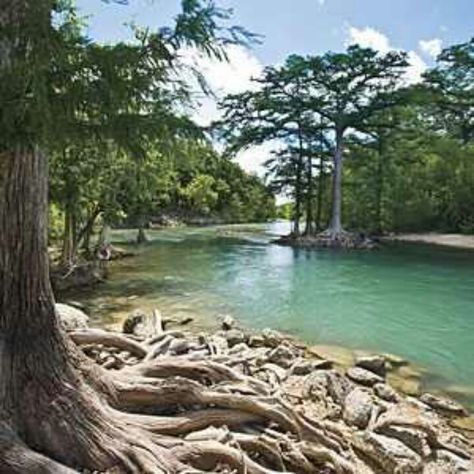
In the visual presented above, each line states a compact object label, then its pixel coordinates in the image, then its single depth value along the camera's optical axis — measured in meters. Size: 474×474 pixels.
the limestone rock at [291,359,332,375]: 6.99
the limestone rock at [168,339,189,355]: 6.00
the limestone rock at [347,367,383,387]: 7.08
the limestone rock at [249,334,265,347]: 8.81
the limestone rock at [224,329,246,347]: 8.64
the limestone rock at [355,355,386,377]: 7.89
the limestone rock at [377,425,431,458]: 4.76
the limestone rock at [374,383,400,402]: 6.50
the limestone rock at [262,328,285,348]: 8.87
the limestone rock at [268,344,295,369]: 7.44
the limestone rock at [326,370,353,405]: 5.94
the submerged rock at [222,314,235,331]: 10.32
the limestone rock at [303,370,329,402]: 5.90
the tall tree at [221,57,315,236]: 31.47
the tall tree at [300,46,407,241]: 29.70
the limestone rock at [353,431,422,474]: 4.36
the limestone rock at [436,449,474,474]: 4.57
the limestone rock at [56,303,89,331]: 6.85
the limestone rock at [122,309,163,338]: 8.70
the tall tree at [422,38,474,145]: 31.42
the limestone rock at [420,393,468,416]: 6.48
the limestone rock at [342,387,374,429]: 5.29
